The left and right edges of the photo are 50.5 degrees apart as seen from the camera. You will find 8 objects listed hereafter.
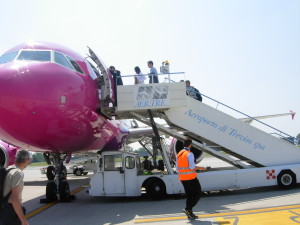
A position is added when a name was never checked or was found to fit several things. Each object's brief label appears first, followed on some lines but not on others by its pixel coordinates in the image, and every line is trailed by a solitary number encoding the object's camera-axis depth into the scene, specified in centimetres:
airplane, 586
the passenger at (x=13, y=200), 311
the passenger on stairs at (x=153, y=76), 862
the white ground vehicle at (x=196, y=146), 782
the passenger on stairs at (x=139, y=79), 875
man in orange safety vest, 557
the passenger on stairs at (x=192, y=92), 916
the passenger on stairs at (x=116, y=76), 859
